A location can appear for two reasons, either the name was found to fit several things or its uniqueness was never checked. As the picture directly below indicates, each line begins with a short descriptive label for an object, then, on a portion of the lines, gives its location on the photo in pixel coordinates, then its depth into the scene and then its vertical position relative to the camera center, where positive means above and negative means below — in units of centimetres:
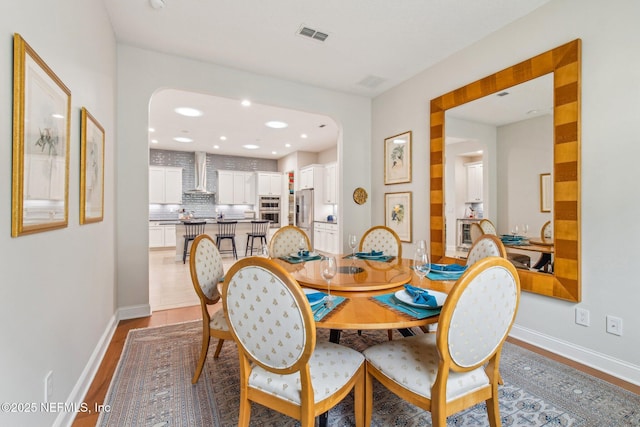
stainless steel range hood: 872 +124
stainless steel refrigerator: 800 +14
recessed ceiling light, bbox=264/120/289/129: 578 +181
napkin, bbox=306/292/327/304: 145 -41
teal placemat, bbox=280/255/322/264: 241 -36
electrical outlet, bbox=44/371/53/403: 135 -79
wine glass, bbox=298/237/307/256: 320 -31
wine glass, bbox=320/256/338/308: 153 -28
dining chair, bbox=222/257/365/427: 112 -53
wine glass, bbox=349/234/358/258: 266 -25
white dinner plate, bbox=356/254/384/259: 257 -36
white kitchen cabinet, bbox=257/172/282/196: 946 +101
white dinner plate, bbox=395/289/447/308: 140 -42
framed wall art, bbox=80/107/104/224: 194 +34
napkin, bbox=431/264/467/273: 207 -38
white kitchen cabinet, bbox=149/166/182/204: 828 +87
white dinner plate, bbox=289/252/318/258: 255 -35
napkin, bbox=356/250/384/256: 265 -35
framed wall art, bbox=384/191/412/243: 389 +3
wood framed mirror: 224 +37
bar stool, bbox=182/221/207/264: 641 -32
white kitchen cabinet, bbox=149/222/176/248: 808 -55
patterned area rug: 161 -110
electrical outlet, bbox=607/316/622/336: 205 -77
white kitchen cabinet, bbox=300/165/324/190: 789 +104
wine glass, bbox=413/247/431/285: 169 -28
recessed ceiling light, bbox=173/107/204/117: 498 +178
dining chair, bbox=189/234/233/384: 191 -48
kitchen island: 659 -48
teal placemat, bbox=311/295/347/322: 130 -44
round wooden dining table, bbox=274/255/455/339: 127 -42
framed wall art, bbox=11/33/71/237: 111 +31
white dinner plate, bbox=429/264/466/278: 198 -38
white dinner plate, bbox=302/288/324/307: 142 -42
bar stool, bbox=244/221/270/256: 719 -36
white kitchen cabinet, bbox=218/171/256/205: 915 +86
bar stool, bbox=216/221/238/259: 674 -39
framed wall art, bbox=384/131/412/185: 387 +77
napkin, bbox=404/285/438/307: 139 -40
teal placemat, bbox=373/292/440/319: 132 -44
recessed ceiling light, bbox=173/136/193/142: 707 +186
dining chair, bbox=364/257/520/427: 113 -58
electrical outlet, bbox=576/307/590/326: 221 -76
